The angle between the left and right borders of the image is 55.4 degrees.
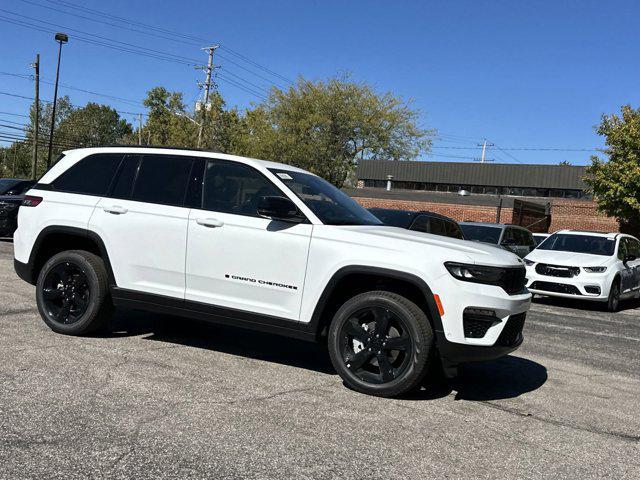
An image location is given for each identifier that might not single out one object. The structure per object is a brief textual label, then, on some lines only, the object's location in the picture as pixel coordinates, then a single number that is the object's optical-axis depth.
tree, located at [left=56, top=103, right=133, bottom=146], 91.94
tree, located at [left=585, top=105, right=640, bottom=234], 25.47
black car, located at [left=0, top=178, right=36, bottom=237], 15.81
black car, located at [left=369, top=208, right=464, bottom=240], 11.37
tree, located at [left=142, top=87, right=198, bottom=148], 65.25
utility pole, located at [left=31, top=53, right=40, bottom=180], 41.73
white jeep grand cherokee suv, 4.55
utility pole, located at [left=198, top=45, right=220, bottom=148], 47.22
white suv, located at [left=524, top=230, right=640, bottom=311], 11.53
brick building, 36.69
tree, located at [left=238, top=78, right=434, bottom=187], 48.69
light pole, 38.37
